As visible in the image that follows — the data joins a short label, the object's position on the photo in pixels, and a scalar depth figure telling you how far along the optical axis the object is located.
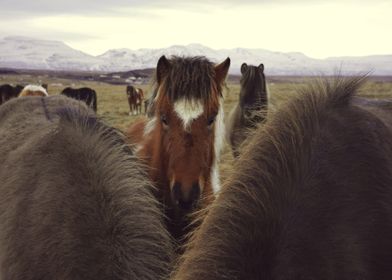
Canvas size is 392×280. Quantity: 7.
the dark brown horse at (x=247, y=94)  9.45
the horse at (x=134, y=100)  30.15
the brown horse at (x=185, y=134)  3.95
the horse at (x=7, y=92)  20.20
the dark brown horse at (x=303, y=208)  1.95
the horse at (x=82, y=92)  19.05
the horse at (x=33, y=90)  11.63
